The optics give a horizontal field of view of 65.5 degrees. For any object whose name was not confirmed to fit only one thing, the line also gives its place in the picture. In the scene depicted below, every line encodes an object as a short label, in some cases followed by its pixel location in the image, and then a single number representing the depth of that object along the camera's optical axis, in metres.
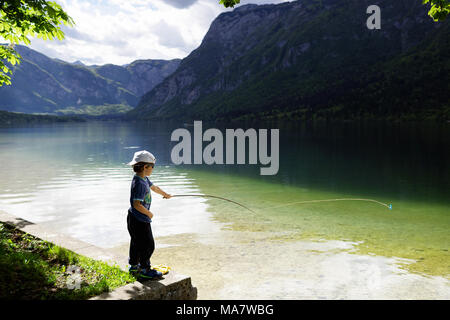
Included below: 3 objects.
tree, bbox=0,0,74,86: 10.23
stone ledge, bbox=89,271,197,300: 6.66
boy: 7.62
